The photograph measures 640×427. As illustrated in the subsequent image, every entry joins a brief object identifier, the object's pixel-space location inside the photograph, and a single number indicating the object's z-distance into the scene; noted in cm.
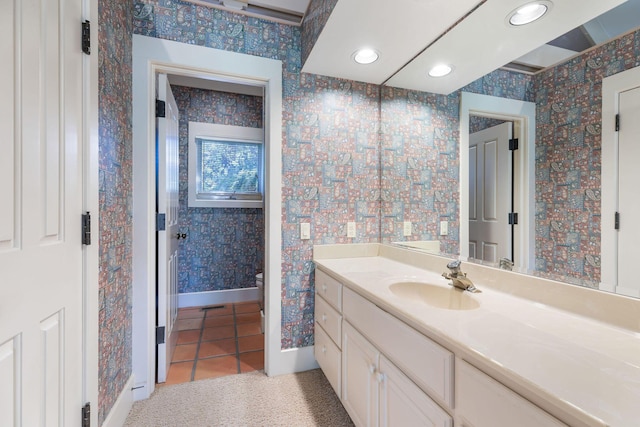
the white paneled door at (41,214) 79
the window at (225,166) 323
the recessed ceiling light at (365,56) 172
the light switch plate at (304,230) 199
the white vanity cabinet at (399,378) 65
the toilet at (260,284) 282
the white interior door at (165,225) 184
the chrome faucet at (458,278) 123
